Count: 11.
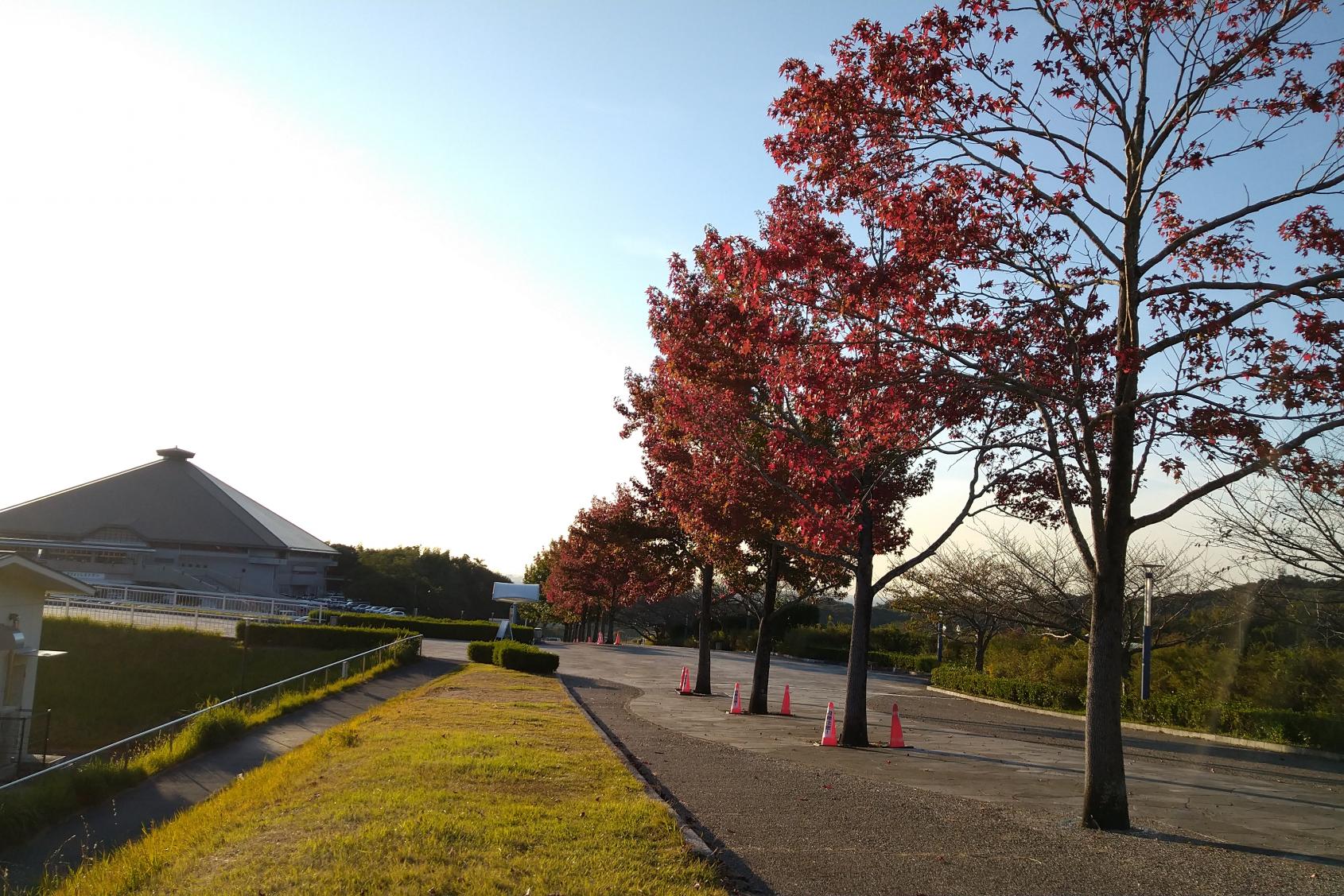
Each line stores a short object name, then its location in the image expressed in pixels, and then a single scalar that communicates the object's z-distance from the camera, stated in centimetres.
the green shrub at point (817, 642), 5475
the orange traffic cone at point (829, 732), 1664
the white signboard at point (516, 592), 6619
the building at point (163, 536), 7000
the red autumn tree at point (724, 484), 1855
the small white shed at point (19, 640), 1972
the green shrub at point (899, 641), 5169
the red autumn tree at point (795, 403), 1010
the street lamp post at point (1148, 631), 2256
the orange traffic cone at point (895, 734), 1678
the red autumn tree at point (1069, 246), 930
